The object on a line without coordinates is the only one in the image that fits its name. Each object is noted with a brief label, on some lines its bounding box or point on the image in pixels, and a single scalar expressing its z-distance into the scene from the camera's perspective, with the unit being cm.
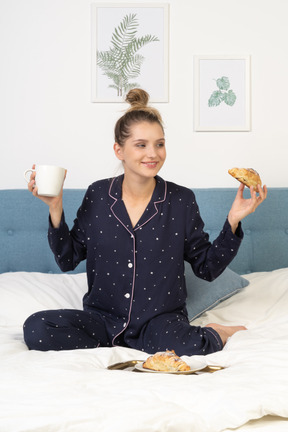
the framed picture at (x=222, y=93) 287
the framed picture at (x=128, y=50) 285
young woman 192
